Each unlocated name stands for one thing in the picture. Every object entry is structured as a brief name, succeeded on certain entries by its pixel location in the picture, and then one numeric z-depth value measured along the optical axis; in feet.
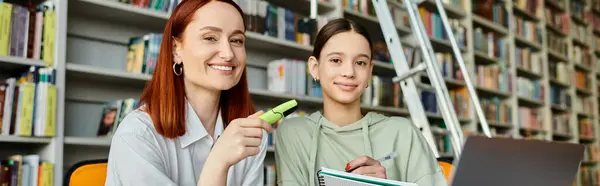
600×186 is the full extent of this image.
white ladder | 7.61
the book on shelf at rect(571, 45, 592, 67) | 20.06
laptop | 2.60
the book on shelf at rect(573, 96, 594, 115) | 19.79
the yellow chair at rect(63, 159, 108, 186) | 3.70
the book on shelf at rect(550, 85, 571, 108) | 18.29
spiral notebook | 2.92
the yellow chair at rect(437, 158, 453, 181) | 5.28
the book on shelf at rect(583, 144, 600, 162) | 19.67
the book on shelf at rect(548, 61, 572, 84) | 18.61
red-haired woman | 3.18
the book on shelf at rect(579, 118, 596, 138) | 20.02
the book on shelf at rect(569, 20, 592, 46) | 20.19
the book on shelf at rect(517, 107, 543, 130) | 16.31
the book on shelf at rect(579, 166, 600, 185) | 19.11
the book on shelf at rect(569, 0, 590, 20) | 20.47
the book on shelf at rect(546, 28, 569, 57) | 18.45
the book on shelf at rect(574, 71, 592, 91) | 19.97
